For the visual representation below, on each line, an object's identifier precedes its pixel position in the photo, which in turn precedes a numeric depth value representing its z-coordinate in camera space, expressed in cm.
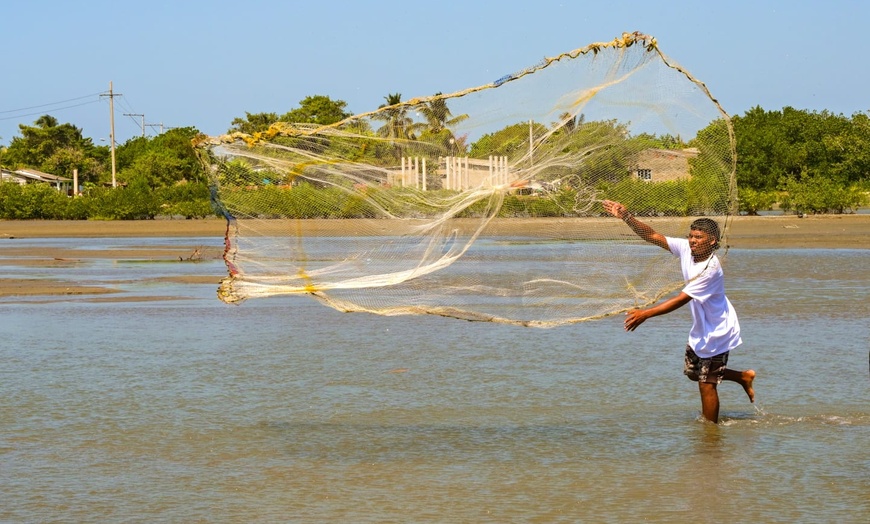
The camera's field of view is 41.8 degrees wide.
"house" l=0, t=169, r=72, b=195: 7450
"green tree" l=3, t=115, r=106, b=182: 8731
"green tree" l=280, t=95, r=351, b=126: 7406
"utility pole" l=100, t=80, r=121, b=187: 7371
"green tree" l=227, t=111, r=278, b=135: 7255
